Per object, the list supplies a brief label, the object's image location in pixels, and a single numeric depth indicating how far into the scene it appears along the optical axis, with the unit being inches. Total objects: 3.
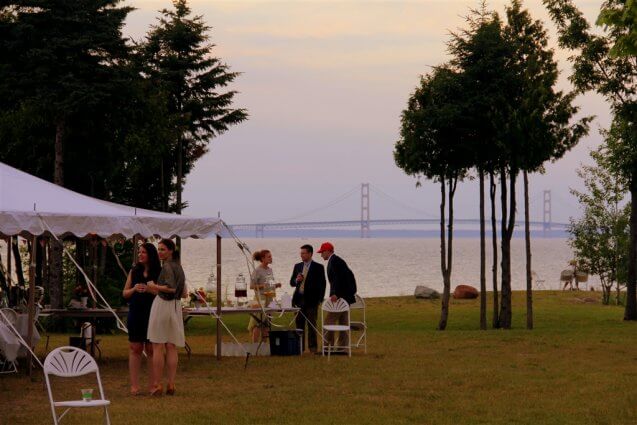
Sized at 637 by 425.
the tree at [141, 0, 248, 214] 1478.8
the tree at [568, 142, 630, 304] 1689.2
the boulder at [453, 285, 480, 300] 1876.2
